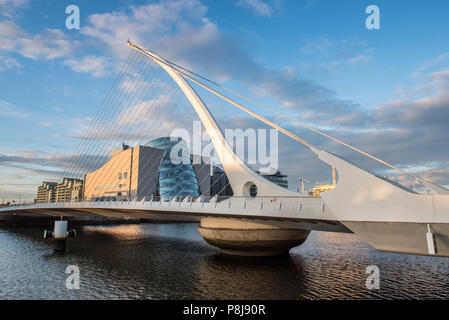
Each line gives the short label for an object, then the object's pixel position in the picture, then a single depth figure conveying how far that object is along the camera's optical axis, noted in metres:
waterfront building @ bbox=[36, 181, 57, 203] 179.84
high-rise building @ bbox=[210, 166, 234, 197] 119.19
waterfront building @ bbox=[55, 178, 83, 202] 153.45
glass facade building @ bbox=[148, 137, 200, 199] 83.06
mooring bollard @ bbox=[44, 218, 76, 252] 29.14
